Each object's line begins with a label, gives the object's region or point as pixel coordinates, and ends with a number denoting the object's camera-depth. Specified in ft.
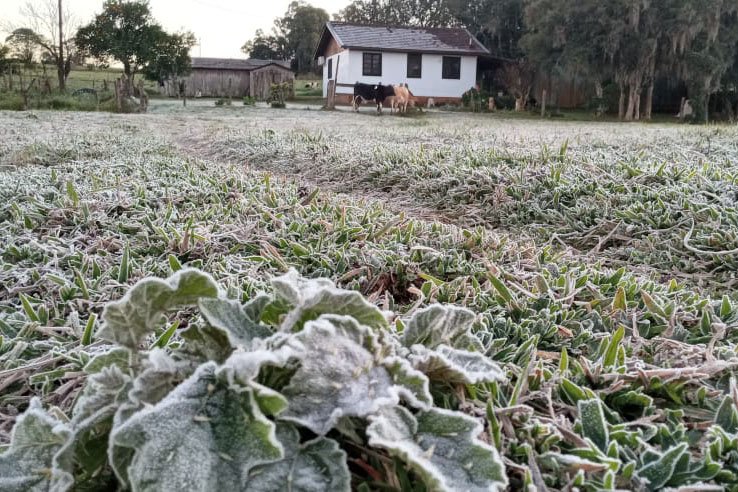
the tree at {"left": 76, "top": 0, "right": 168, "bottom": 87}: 75.00
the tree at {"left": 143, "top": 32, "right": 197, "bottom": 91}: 79.46
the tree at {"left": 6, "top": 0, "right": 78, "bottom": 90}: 81.00
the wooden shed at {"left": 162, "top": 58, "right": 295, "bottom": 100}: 112.37
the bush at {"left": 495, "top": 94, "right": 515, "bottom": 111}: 91.66
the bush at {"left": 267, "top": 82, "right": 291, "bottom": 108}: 86.94
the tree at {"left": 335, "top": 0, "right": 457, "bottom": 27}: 155.33
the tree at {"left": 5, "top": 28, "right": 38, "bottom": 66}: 76.54
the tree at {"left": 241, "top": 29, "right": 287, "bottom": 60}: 170.19
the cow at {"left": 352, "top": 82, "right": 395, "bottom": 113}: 72.38
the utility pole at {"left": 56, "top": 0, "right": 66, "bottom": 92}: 77.75
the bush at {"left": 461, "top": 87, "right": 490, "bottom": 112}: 87.76
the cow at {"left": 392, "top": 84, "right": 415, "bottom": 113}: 66.64
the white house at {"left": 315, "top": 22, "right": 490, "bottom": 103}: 98.48
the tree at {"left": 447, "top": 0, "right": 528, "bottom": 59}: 104.79
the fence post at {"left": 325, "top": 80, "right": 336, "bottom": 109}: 74.64
